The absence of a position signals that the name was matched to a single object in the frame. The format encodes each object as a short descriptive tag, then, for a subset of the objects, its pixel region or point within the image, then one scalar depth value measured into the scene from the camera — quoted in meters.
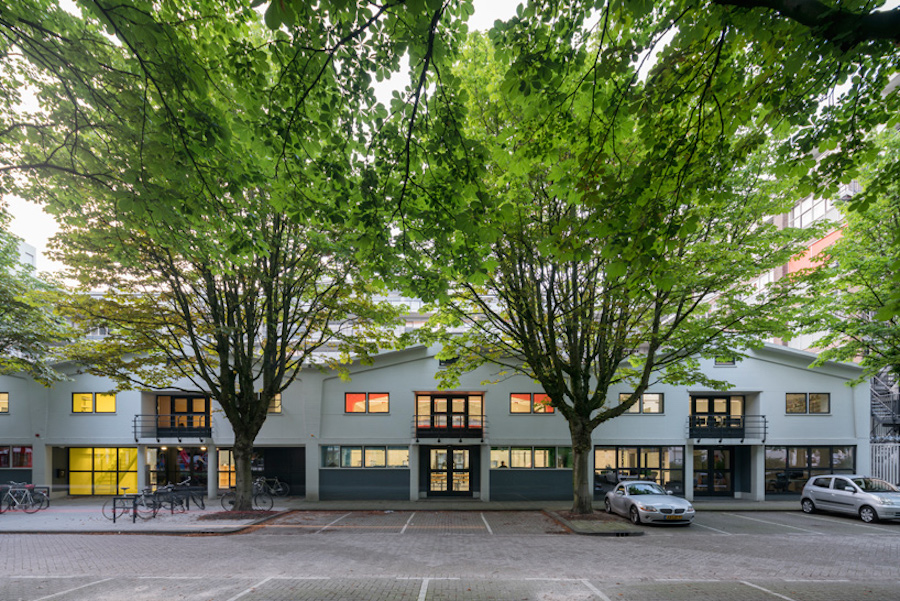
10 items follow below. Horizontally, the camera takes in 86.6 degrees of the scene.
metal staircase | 25.78
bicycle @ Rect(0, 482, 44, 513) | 18.16
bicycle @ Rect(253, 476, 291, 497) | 20.86
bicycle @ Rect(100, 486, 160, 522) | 16.04
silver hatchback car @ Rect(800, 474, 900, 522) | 15.57
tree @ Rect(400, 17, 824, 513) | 5.48
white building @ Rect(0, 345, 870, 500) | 20.52
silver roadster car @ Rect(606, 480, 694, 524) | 14.64
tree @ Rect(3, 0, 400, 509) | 5.46
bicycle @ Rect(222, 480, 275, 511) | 18.05
